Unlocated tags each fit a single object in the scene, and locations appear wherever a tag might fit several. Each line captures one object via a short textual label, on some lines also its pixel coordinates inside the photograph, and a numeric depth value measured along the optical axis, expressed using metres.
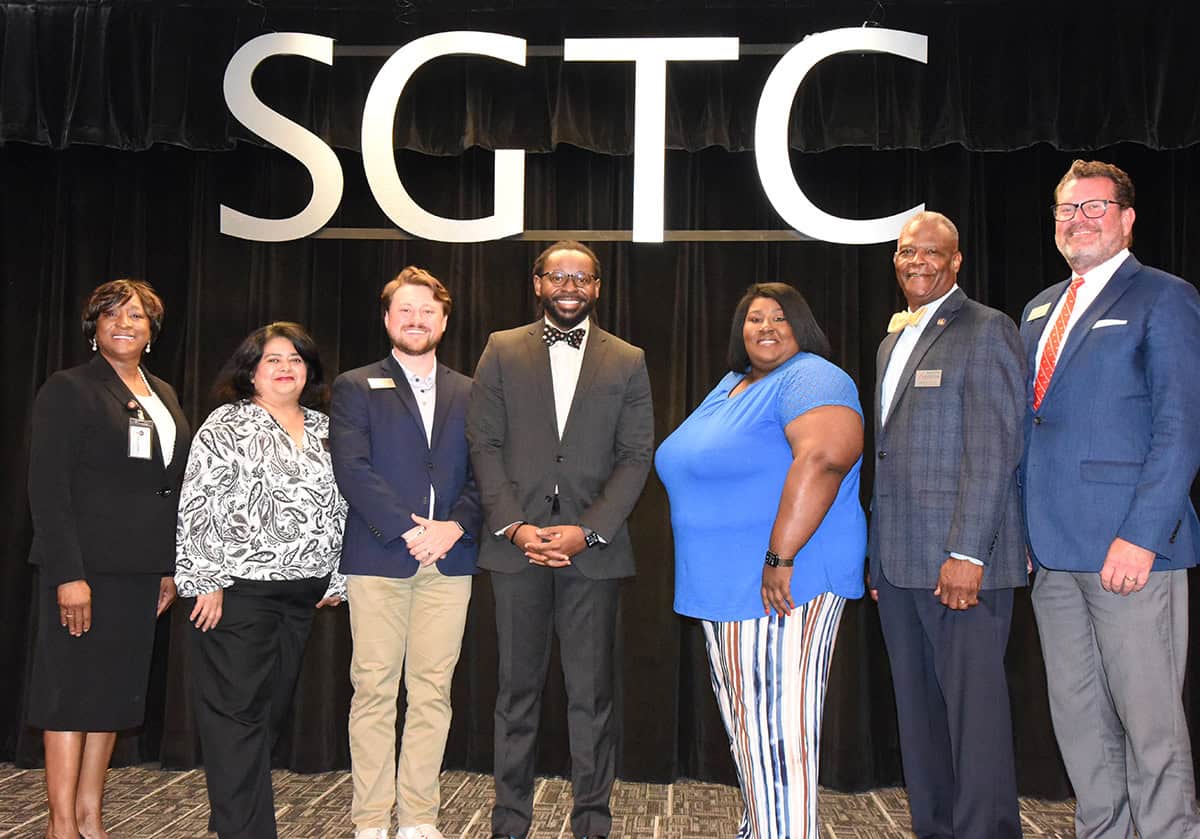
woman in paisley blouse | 3.22
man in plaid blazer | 2.90
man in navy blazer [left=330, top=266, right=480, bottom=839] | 3.56
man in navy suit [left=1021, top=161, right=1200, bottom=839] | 2.78
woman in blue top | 2.70
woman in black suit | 3.49
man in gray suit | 3.45
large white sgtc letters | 4.49
